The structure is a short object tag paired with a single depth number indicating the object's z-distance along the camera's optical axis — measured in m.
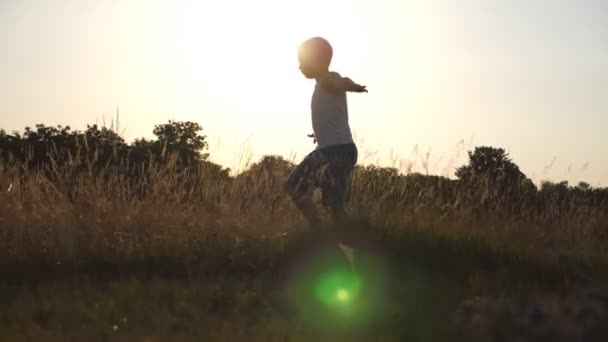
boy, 7.07
